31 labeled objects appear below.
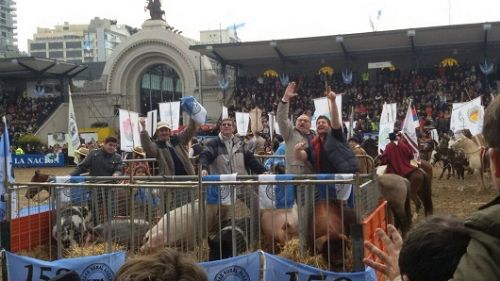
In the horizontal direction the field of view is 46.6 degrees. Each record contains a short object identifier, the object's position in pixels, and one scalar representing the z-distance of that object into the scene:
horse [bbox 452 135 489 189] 15.24
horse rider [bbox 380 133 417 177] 10.76
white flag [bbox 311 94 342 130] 14.61
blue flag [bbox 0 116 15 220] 6.88
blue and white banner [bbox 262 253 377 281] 5.11
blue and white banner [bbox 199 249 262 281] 5.36
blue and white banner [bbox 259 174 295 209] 5.82
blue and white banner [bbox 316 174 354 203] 5.77
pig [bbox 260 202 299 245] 5.92
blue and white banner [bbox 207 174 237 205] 5.98
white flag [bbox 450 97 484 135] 17.52
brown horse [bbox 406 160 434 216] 10.84
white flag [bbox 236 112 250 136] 21.33
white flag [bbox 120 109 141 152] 14.89
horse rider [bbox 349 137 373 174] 9.31
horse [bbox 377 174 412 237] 9.16
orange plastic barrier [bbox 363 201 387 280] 5.10
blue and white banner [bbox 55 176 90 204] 6.51
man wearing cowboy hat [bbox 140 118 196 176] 8.06
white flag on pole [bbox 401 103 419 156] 12.01
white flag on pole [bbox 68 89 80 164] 16.08
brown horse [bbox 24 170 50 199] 7.57
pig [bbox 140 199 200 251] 6.01
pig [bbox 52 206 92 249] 6.64
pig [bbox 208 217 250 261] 5.95
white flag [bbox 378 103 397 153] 15.14
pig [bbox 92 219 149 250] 6.36
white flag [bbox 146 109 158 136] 17.90
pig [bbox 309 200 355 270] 5.56
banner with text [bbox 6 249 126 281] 5.75
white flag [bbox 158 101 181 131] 18.02
